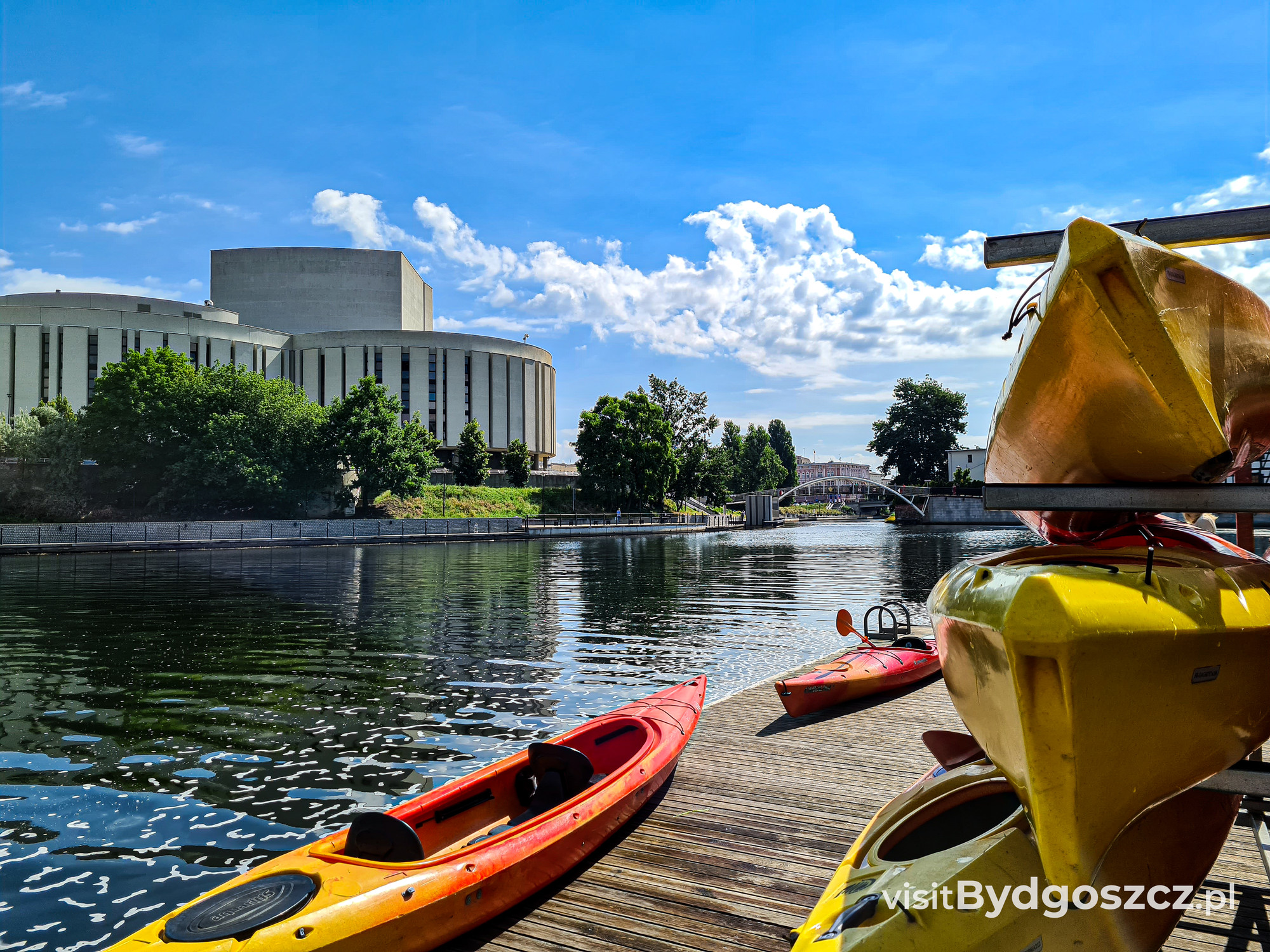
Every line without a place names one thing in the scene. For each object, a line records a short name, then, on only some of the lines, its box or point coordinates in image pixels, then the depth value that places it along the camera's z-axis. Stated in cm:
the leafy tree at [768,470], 12700
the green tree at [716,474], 9344
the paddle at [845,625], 1150
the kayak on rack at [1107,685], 256
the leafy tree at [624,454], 7412
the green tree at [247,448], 5447
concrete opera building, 7219
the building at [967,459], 9787
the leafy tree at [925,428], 10956
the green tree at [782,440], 14850
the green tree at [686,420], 9062
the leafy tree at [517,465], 8212
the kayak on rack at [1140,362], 299
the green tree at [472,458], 7875
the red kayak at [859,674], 948
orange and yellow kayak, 423
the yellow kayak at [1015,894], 291
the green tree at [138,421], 5478
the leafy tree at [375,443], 5850
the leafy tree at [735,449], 12200
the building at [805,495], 18250
